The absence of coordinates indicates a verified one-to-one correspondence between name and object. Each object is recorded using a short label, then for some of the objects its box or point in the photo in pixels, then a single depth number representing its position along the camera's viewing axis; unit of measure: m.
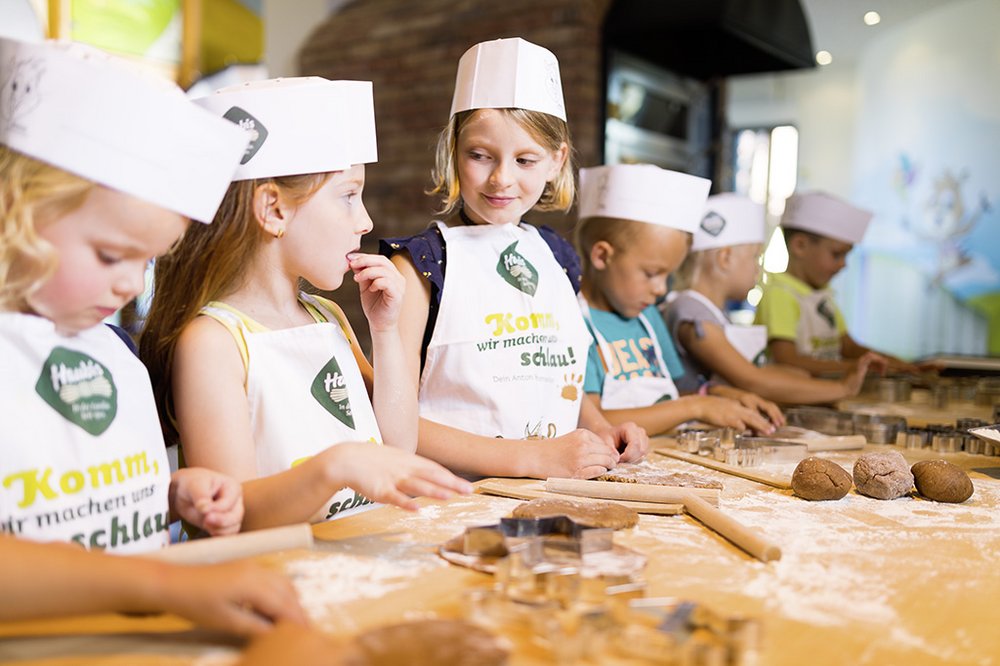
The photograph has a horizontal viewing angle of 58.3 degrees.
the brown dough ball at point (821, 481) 1.35
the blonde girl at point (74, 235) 0.95
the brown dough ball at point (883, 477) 1.37
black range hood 4.43
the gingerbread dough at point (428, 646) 0.69
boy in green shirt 3.38
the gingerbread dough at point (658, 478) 1.37
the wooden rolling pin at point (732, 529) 1.02
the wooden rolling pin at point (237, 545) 0.91
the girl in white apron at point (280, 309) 1.23
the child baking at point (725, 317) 2.70
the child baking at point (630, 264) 2.31
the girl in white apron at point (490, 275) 1.72
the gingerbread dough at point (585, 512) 1.10
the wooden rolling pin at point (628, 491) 1.27
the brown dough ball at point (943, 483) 1.37
